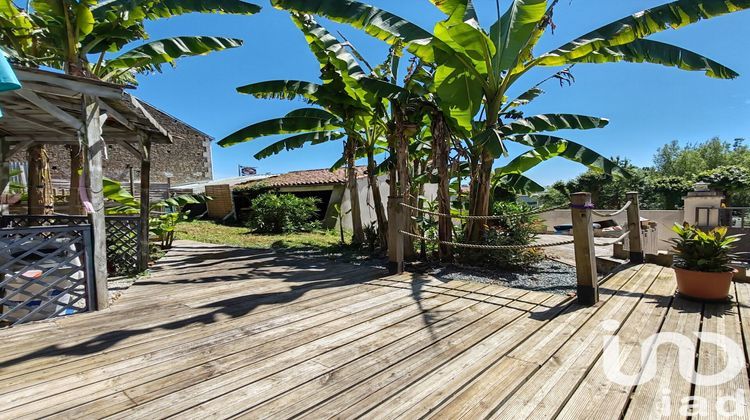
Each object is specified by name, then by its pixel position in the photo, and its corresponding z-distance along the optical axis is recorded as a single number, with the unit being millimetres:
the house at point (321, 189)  14641
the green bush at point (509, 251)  5578
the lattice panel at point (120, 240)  6008
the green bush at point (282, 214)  13180
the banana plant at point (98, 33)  4824
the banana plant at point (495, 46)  4637
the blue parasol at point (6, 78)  2285
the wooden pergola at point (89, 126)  3512
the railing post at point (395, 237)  4855
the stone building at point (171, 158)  17344
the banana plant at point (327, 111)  6359
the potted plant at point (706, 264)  3160
